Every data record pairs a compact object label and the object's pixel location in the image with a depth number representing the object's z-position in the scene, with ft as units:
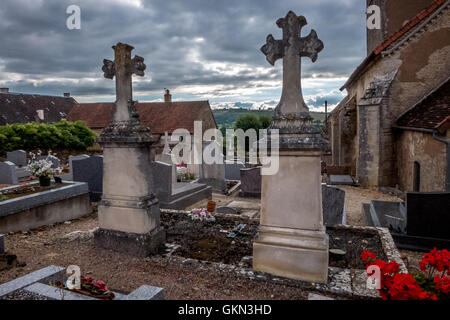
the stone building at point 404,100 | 38.73
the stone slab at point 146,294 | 8.84
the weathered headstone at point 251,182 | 37.65
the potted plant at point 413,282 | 8.61
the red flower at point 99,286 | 9.73
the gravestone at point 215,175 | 39.96
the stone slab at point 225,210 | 25.70
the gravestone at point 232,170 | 47.98
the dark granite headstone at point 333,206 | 23.23
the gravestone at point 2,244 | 15.10
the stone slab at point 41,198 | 21.07
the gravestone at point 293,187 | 12.69
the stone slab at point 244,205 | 32.07
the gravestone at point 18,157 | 54.54
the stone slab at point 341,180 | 47.64
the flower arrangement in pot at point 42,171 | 26.86
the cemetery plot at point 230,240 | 15.16
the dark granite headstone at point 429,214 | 18.86
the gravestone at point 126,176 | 16.12
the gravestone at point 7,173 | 39.81
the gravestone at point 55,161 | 49.87
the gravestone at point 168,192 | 28.94
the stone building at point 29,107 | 101.45
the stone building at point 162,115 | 89.86
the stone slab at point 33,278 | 9.16
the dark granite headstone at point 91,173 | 31.81
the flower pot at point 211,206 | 26.25
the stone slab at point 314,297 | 8.57
